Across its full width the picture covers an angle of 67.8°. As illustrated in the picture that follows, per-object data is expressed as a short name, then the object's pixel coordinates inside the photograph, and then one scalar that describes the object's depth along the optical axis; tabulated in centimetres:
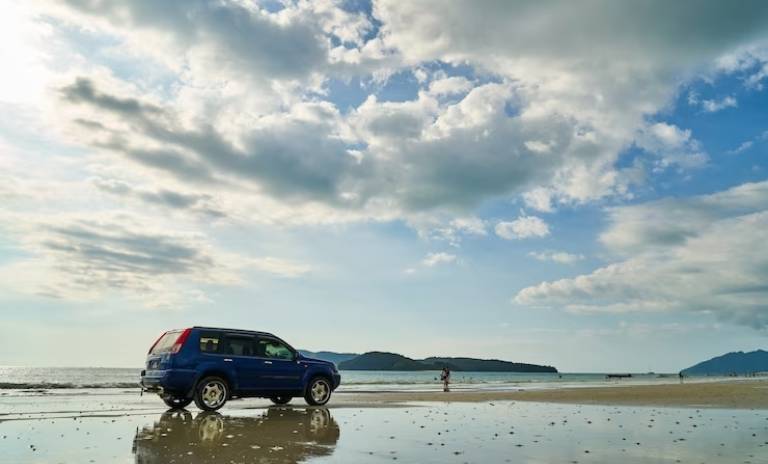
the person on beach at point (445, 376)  3356
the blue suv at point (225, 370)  1498
